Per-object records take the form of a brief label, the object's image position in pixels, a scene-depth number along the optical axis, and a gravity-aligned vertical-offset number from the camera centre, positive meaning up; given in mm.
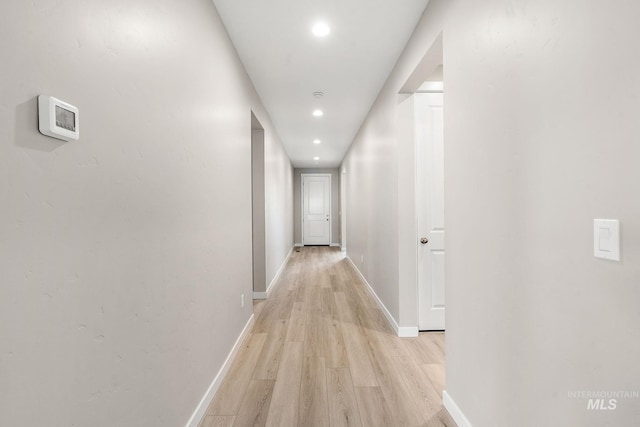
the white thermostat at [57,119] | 700 +226
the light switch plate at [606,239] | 752 -82
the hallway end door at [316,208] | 9422 +32
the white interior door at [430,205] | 2811 +29
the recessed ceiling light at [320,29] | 2174 +1321
